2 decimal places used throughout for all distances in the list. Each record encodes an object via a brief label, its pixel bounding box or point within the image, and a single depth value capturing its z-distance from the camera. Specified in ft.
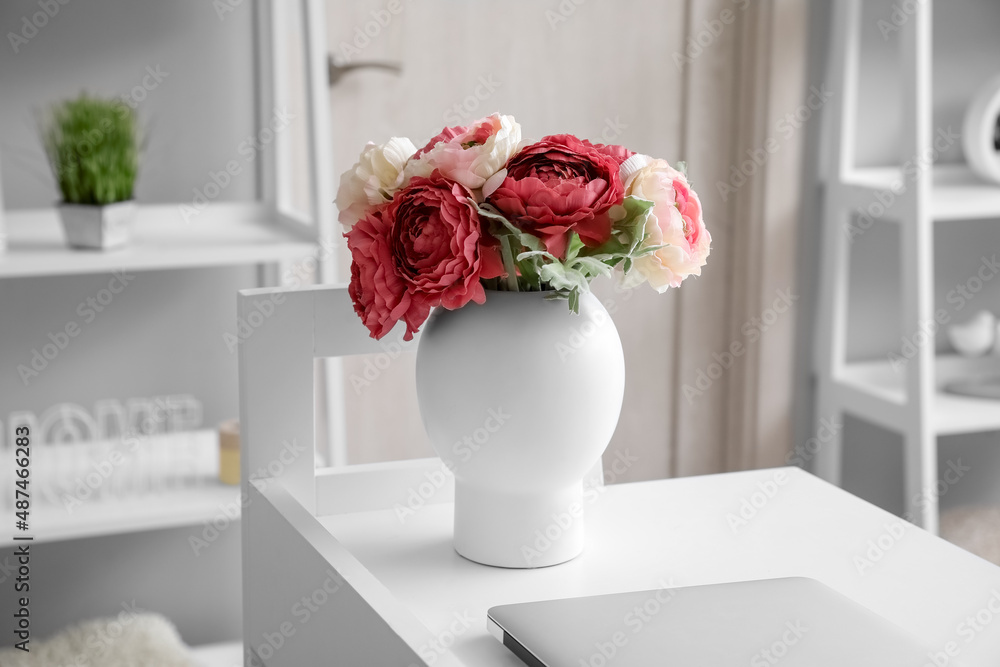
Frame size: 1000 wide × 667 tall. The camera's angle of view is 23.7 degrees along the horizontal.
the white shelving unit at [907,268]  11.02
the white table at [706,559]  6.29
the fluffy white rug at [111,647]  9.89
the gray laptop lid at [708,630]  5.87
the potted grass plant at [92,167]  9.17
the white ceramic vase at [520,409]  6.38
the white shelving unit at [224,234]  9.15
